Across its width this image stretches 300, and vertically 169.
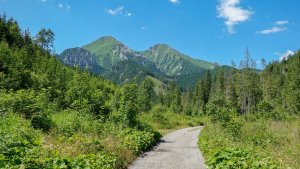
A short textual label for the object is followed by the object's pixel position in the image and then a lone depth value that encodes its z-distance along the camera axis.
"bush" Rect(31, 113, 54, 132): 13.62
